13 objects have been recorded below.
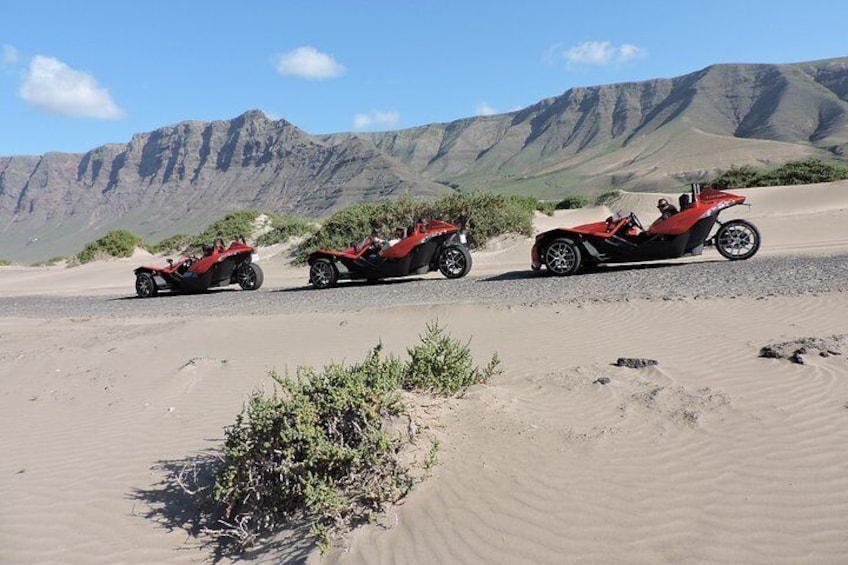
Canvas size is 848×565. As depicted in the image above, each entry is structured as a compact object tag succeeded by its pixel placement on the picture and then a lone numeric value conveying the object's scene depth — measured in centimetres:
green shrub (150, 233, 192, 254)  3217
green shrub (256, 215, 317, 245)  2562
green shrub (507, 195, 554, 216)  2262
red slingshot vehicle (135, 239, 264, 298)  1444
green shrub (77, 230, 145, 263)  3144
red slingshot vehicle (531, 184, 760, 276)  1009
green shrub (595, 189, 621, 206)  3309
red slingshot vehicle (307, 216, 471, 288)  1255
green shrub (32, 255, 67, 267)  3536
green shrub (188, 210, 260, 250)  2909
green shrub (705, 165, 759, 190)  3606
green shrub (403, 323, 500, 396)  457
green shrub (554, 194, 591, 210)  3547
